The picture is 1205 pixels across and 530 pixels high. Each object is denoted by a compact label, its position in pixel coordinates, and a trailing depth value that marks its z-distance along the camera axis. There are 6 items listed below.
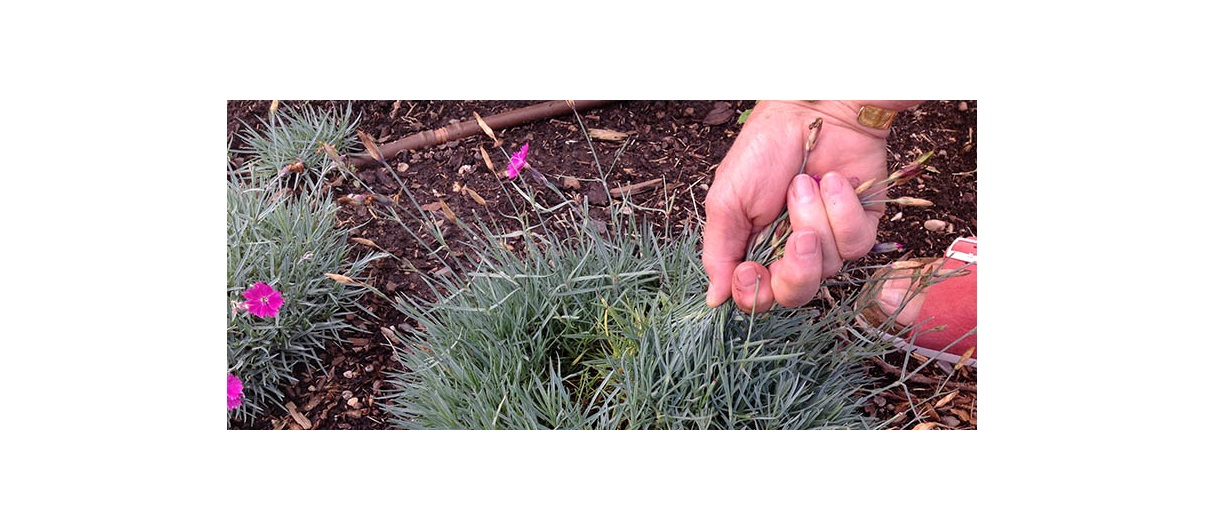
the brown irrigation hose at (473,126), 1.34
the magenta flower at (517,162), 1.36
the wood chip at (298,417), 1.29
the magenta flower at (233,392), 1.25
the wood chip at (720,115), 1.28
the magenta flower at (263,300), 1.26
